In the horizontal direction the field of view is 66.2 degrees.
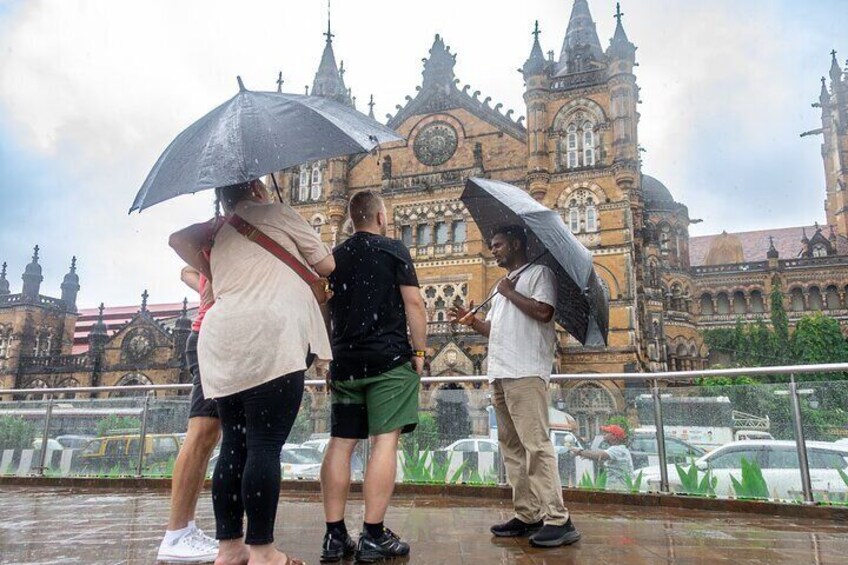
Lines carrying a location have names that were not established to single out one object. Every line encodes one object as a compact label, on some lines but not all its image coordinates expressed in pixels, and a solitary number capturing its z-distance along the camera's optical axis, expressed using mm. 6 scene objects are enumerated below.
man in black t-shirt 3518
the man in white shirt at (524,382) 4012
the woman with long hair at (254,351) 3041
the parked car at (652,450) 5906
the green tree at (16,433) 8188
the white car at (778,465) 5266
